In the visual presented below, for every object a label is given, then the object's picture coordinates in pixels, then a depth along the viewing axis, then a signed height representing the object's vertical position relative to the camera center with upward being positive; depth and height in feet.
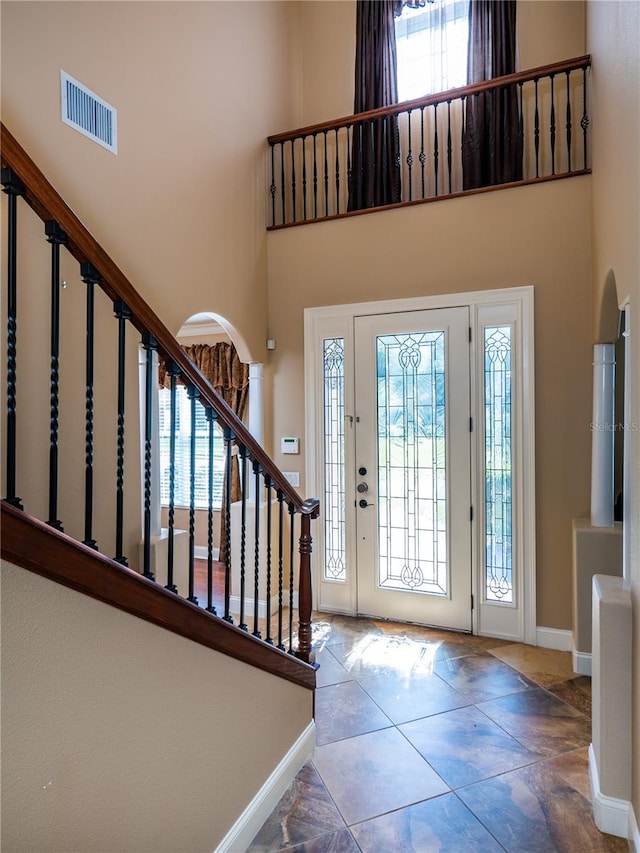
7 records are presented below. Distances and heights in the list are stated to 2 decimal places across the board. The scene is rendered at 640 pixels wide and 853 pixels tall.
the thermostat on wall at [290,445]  13.73 -0.36
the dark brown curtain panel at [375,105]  14.28 +9.35
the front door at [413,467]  12.16 -0.86
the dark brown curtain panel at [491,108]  13.05 +8.26
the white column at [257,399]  13.82 +0.87
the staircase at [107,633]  3.56 -1.73
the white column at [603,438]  10.23 -0.15
